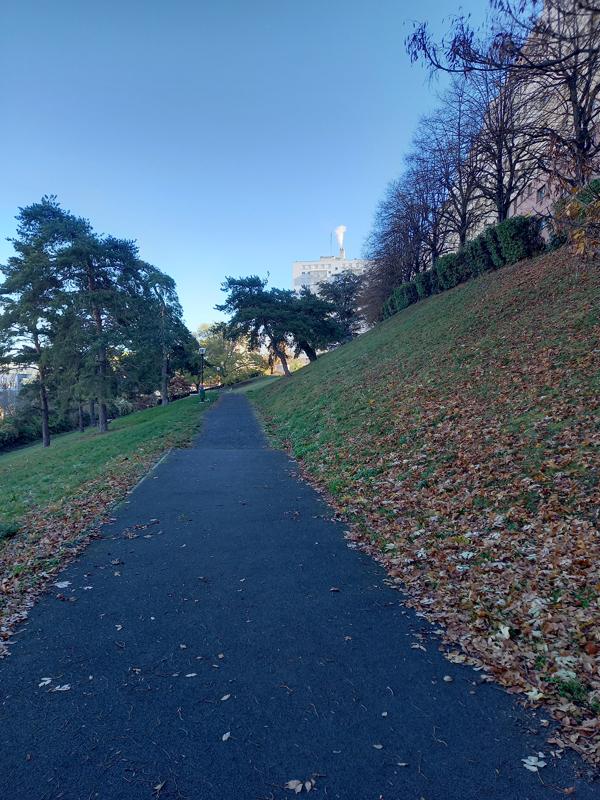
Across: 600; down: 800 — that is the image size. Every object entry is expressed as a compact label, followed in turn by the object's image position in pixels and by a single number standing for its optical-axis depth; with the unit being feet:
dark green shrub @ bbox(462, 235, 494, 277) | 69.15
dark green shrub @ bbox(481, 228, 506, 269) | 66.13
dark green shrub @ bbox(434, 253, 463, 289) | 78.67
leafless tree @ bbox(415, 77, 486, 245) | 53.52
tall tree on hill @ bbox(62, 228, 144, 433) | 78.12
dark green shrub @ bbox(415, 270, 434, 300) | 93.40
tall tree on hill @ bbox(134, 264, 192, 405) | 109.19
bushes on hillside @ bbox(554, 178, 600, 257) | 16.05
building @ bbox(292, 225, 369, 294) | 421.42
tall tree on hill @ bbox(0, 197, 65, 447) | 78.07
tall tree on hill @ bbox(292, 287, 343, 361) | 112.68
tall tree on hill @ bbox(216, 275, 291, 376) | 108.88
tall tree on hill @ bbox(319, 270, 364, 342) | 153.07
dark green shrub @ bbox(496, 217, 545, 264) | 60.34
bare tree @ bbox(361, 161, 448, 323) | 77.97
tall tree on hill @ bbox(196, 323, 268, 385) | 193.51
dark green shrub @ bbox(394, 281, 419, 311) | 100.68
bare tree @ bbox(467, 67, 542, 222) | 44.05
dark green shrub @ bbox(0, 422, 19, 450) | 114.83
